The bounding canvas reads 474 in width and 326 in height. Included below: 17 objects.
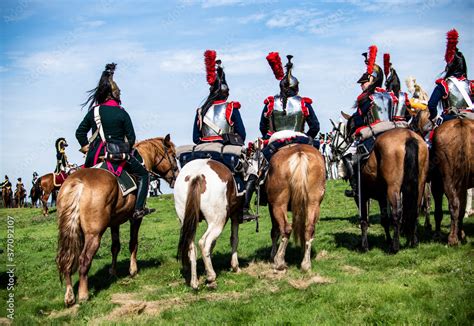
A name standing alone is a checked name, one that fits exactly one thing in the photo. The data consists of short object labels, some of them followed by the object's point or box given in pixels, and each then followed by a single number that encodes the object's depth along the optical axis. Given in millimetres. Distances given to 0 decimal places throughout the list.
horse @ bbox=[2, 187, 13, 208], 46422
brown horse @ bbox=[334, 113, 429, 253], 10664
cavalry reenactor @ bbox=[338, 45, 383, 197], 12141
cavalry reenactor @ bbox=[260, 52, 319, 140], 11555
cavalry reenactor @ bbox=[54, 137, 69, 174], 29531
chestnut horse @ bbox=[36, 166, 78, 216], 30597
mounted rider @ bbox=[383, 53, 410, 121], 12308
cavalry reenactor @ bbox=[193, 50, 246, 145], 11367
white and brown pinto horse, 9500
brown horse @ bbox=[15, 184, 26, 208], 48375
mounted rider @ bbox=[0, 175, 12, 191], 46312
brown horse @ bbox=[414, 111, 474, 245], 11023
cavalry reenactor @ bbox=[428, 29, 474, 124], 12023
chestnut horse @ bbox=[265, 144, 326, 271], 10125
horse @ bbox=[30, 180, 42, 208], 31466
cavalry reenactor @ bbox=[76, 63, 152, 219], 10594
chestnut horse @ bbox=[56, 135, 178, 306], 9148
